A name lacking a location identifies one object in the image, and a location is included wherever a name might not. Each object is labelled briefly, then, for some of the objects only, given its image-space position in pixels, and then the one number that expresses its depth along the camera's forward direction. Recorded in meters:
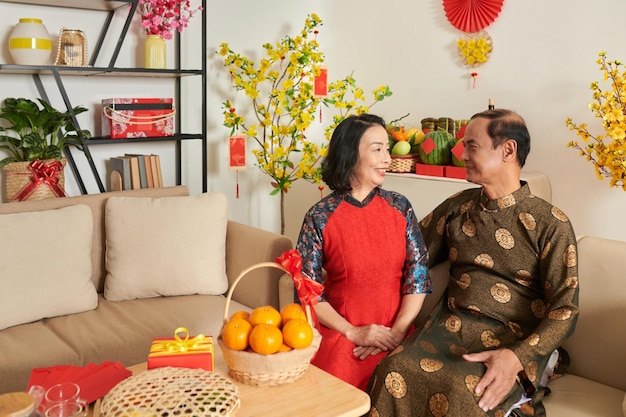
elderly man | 1.91
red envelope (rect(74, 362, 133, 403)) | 1.62
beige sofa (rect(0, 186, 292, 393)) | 2.31
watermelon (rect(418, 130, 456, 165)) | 3.41
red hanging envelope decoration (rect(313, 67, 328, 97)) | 3.81
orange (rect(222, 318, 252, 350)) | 1.67
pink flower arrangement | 3.37
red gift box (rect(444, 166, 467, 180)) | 3.31
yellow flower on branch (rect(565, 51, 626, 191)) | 2.51
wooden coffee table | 1.58
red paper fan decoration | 3.54
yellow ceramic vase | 3.43
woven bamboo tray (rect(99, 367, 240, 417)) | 1.36
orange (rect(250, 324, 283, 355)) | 1.63
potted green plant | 2.98
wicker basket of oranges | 1.65
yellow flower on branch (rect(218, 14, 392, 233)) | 3.65
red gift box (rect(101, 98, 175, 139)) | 3.36
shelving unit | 3.13
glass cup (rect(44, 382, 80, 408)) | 1.44
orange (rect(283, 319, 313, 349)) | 1.66
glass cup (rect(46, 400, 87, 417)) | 1.39
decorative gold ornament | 3.16
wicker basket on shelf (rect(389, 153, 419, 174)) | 3.56
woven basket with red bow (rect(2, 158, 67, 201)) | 2.98
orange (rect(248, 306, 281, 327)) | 1.70
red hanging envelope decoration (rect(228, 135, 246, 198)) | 3.55
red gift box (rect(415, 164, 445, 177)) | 3.40
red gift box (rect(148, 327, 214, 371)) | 1.65
